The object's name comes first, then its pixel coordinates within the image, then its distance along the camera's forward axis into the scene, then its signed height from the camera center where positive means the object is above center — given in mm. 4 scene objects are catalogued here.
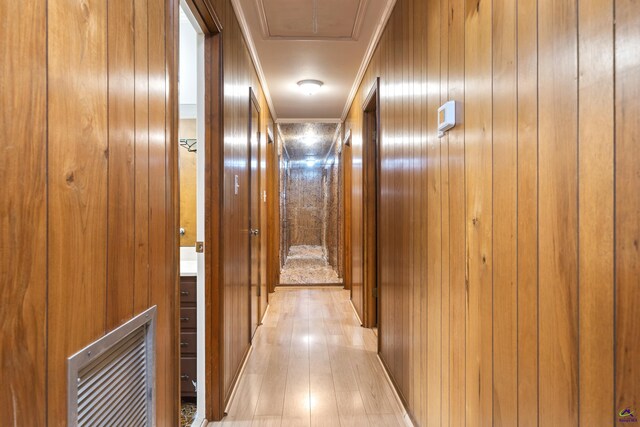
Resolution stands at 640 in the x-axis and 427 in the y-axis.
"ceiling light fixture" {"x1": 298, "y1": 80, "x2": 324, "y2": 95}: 3912 +1367
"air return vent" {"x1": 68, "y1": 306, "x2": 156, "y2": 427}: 759 -383
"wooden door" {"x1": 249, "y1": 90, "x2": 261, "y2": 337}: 3137 +54
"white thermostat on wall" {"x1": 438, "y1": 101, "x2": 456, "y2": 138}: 1400 +370
